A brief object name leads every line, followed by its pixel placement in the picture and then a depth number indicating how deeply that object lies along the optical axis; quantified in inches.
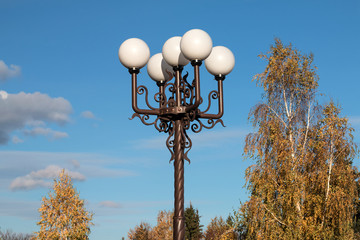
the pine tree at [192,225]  2127.8
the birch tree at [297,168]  680.4
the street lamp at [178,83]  272.1
